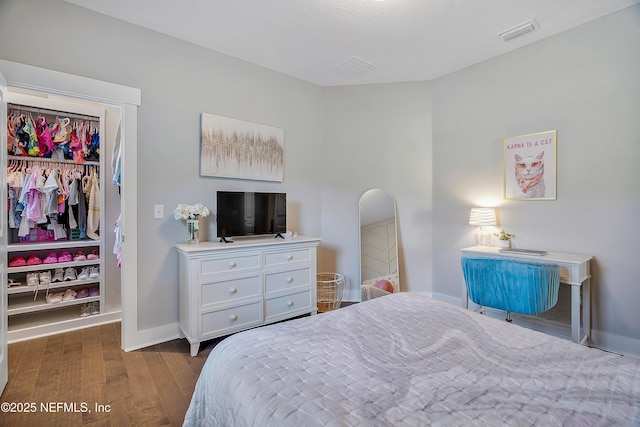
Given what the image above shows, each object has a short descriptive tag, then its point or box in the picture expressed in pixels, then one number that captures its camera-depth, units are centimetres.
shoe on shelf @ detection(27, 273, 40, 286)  286
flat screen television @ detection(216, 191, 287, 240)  275
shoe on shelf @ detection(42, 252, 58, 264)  299
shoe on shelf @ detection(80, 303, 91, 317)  297
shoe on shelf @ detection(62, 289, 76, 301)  297
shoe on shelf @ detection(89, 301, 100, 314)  305
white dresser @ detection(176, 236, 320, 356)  235
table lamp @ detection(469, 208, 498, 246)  294
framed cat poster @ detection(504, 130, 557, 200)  269
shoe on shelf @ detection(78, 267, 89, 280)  310
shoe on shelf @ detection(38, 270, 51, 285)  291
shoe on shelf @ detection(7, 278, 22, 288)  285
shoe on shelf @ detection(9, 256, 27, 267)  282
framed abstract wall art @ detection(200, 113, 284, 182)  282
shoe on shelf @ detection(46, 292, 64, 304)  289
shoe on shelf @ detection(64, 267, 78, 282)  306
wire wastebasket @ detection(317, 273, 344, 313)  341
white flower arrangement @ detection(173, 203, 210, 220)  255
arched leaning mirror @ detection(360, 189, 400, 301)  361
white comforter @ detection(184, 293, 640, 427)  82
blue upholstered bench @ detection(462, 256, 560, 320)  218
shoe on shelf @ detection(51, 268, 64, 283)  299
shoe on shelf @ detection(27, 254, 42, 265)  291
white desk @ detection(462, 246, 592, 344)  226
